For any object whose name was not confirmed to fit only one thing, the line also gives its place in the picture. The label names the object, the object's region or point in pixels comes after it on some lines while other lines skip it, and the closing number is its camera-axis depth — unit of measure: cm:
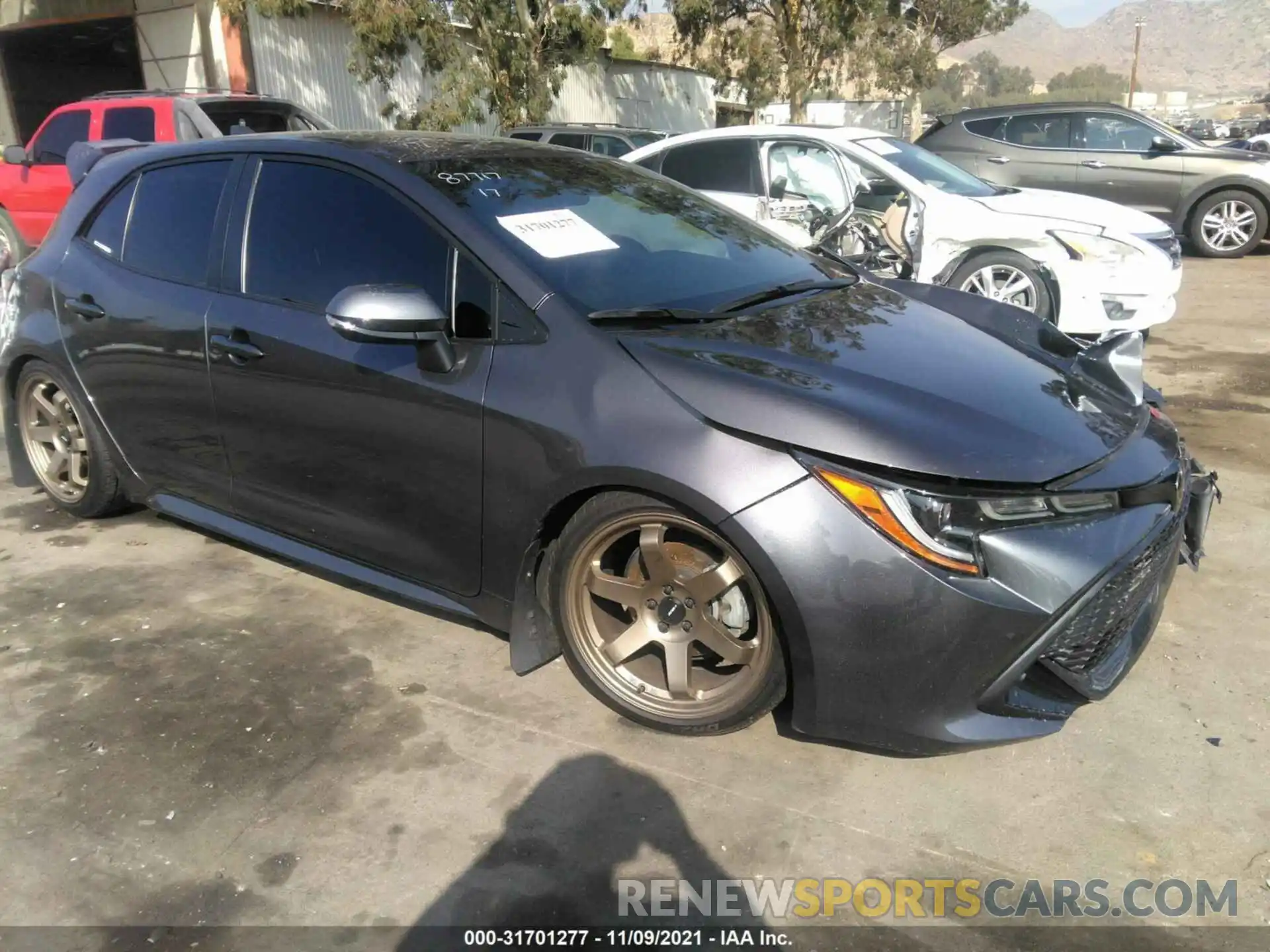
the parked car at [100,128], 884
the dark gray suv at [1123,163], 1146
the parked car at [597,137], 1232
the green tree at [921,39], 3838
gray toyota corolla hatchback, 241
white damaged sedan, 676
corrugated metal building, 1641
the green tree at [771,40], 2338
